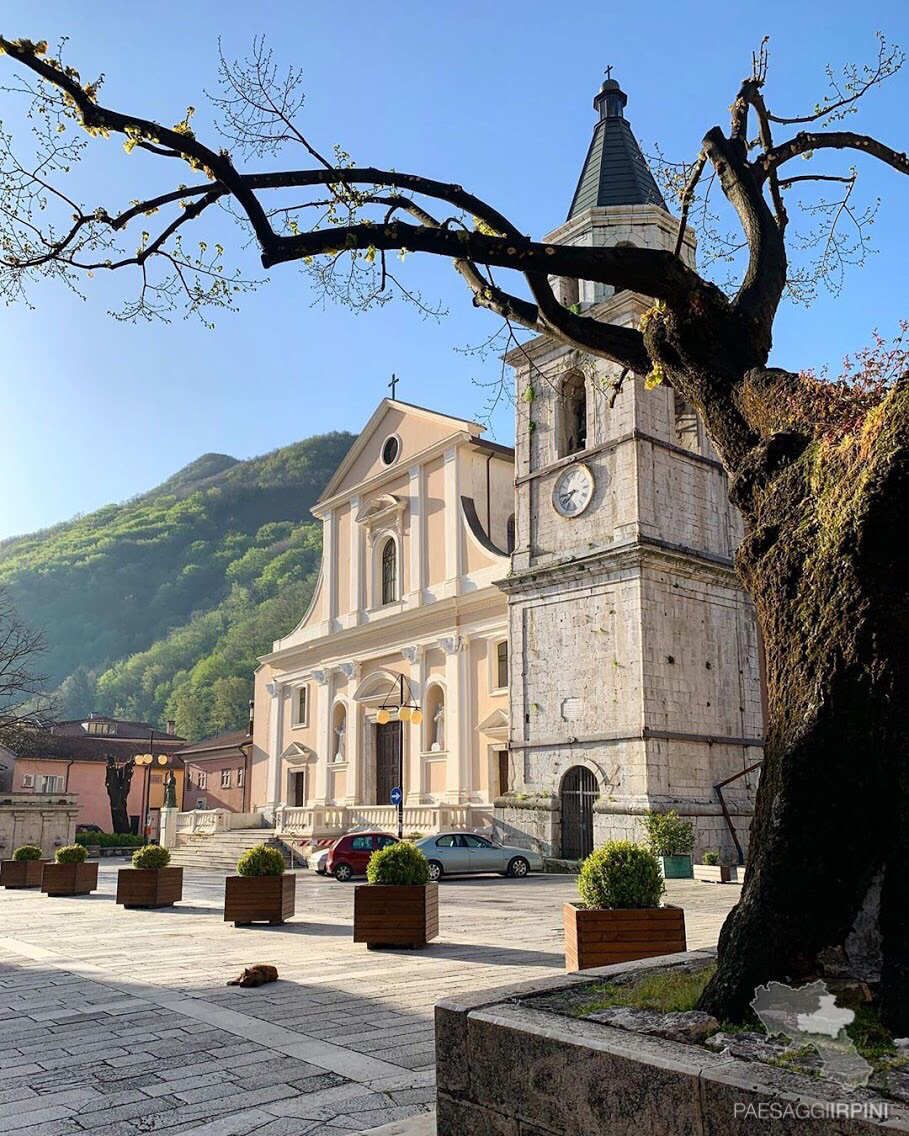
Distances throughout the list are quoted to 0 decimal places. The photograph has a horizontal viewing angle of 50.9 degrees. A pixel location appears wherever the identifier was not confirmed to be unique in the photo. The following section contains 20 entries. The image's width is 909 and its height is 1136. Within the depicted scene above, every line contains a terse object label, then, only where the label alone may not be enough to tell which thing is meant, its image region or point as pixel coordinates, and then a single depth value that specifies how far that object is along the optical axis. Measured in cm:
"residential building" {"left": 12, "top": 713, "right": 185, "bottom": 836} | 5000
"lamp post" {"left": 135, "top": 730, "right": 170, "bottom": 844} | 4206
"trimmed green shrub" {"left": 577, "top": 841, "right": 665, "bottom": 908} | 751
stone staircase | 3189
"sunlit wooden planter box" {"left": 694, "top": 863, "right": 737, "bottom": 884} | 1925
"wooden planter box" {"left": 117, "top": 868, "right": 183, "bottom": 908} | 1622
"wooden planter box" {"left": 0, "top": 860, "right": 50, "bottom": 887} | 2219
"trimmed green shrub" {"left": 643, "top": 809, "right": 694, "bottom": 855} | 2078
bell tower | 2369
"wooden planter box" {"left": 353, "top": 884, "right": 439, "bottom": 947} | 1037
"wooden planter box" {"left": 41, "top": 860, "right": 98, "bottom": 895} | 1967
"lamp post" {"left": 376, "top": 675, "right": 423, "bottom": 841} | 2830
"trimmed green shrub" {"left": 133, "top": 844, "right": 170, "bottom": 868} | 1656
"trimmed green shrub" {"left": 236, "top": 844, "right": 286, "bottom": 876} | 1314
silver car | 2247
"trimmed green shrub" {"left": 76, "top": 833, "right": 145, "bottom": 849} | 4088
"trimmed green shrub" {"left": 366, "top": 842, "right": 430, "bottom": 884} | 1043
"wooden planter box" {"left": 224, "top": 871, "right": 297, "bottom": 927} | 1298
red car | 2325
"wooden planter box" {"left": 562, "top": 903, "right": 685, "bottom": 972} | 729
